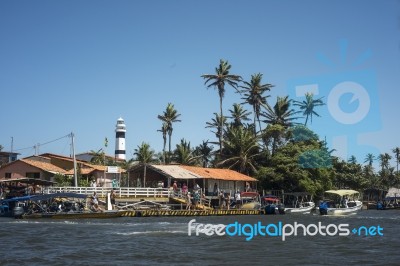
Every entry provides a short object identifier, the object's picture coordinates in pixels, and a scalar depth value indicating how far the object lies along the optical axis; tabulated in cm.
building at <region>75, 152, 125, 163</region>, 8412
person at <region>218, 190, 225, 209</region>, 4775
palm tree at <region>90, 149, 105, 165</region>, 7597
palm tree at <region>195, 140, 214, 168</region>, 7200
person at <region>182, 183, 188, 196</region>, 4572
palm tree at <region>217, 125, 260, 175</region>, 6184
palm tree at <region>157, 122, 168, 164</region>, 7556
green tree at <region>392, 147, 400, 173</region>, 11175
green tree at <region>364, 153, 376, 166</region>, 12456
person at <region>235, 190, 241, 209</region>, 4850
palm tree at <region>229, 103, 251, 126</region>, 7031
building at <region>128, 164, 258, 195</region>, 4868
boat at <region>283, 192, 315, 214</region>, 4837
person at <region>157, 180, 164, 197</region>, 4473
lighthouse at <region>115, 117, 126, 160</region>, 9831
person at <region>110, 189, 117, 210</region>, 3941
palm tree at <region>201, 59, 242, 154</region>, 6781
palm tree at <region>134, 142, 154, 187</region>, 7006
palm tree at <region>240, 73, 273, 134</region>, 6925
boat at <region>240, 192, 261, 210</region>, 4801
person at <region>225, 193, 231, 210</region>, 4549
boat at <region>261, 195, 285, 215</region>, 4453
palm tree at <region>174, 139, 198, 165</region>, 6744
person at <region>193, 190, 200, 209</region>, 4389
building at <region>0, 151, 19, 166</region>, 6819
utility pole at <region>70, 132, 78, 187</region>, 4447
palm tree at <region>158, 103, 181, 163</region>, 7531
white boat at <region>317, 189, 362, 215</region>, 4397
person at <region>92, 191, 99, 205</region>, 3522
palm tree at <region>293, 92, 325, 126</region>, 7250
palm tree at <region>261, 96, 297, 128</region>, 6875
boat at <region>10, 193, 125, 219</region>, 3278
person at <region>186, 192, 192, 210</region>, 4241
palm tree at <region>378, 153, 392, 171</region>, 11381
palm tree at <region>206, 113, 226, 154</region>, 6679
